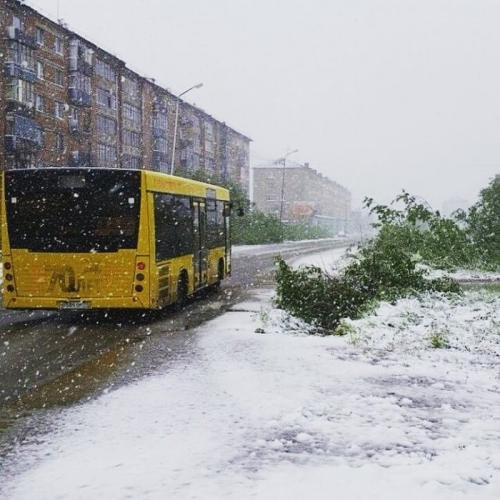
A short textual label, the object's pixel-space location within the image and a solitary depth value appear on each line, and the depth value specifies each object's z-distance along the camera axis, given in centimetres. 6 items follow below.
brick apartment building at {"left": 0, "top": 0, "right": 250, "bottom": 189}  4119
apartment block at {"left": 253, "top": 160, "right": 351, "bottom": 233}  11419
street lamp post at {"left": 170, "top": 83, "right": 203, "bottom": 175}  3864
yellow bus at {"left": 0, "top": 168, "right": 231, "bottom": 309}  1112
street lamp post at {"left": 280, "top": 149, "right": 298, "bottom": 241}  6197
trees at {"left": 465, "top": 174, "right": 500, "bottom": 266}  2245
